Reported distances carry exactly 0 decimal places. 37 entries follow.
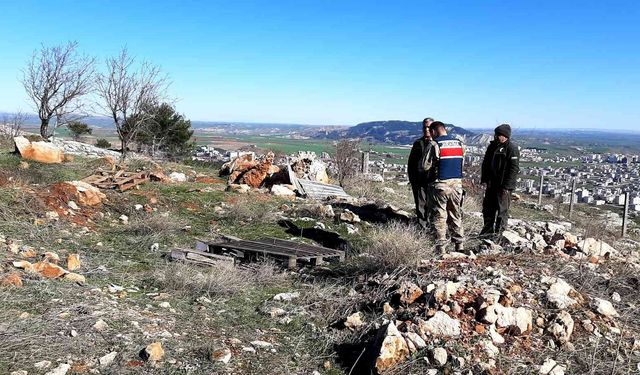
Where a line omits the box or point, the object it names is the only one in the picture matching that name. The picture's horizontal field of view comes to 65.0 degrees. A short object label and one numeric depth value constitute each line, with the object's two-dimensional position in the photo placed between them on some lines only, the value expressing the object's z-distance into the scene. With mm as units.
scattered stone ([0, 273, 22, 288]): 4410
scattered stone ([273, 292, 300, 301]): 5133
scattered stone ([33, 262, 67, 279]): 4879
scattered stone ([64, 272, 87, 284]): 4879
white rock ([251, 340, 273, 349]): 4055
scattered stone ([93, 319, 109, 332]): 3856
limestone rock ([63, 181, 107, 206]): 8172
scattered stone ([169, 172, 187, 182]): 12777
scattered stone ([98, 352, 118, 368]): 3420
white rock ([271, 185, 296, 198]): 11334
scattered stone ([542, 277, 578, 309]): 4375
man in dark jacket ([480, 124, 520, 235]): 6973
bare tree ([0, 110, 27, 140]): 20328
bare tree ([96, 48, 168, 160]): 16047
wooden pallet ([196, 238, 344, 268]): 6434
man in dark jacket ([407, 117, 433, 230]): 7531
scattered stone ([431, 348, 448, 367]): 3644
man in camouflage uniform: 6406
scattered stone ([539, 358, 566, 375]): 3590
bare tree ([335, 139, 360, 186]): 16312
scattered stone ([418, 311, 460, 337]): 3949
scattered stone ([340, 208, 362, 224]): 9055
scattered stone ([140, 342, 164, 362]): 3537
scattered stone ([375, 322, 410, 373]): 3637
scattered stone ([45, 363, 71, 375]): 3219
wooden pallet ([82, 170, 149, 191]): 9711
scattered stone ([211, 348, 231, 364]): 3678
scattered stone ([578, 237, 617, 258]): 6597
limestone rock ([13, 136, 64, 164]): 12289
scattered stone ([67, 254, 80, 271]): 5315
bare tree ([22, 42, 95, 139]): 19406
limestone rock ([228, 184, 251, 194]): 11094
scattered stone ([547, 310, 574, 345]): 3980
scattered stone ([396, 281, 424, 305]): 4543
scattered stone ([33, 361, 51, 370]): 3275
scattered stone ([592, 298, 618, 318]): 4387
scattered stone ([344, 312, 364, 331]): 4414
